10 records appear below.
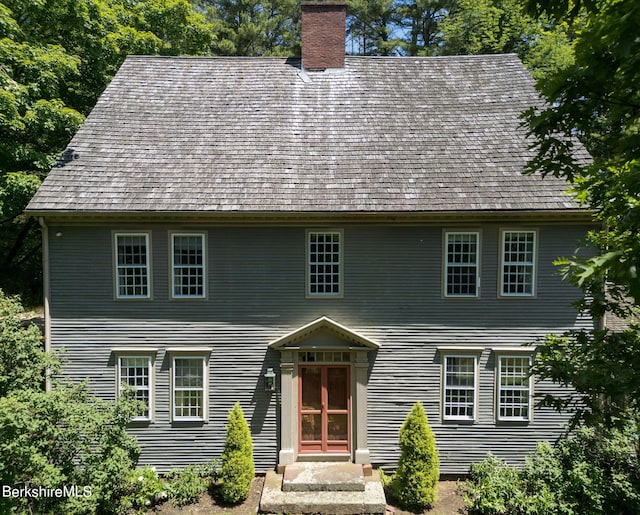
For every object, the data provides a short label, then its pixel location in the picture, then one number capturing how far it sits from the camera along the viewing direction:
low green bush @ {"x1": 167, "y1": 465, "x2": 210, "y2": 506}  9.42
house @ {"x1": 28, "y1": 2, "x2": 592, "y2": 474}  10.12
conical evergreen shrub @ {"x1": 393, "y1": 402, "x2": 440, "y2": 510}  9.05
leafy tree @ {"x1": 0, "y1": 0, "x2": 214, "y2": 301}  11.61
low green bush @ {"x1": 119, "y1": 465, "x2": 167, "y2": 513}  9.02
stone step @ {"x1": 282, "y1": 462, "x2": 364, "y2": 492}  9.33
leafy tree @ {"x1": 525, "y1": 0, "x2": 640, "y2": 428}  3.68
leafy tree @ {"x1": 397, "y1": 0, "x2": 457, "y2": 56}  25.56
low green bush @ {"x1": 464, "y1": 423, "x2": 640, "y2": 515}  8.50
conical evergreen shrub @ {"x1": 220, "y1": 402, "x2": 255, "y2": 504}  9.23
